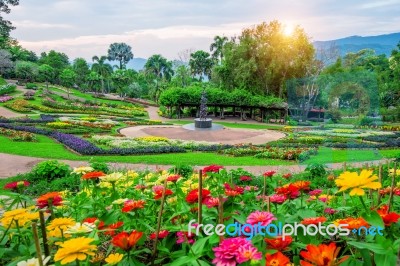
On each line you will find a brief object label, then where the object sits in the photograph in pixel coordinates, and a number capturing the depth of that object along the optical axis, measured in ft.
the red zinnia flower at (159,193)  7.19
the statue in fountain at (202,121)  85.04
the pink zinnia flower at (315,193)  9.42
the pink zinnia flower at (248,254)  4.32
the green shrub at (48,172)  31.42
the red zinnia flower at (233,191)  6.70
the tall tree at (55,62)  197.91
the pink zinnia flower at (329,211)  7.56
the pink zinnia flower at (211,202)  6.46
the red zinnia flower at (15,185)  8.72
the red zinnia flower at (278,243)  5.11
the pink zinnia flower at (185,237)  5.66
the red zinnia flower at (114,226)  5.81
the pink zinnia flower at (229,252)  4.42
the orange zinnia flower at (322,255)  4.18
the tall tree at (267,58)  119.65
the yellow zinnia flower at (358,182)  5.23
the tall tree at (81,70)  203.39
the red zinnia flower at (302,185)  7.29
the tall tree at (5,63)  155.58
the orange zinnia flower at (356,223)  5.36
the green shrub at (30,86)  162.09
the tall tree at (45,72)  181.16
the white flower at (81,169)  9.43
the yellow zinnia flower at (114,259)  4.65
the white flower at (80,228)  5.21
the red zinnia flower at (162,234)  6.06
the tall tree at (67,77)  174.60
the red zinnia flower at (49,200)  6.78
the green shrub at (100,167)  29.86
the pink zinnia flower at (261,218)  5.28
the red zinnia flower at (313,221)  5.57
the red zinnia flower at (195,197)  6.63
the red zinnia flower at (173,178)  8.14
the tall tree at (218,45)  192.24
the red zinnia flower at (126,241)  4.90
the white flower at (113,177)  7.71
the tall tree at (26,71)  176.76
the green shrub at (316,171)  31.64
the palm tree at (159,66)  229.74
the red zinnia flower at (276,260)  4.39
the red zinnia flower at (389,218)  5.39
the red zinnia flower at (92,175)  8.17
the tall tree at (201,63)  202.90
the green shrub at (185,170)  31.76
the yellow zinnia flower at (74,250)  4.36
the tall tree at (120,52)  342.03
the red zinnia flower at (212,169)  9.46
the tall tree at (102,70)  195.21
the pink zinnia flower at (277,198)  6.70
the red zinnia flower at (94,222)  6.03
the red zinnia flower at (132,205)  6.17
